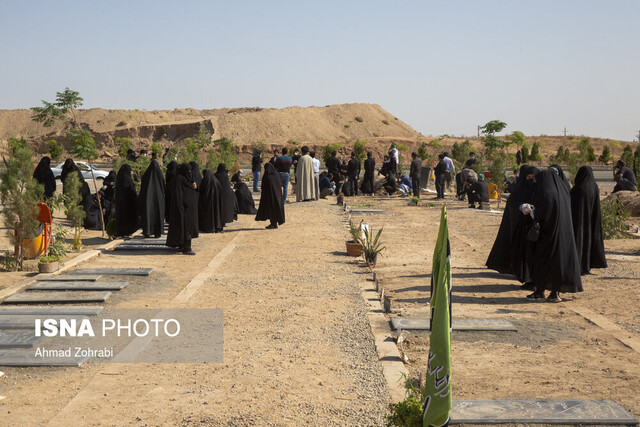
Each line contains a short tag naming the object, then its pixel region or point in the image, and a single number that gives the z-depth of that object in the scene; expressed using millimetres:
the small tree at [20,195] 9930
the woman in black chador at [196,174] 13828
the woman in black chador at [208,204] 14773
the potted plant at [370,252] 11117
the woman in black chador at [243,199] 18766
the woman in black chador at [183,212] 12039
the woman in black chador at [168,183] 13695
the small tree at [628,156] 34500
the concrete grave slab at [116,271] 9961
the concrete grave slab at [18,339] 6297
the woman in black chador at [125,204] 13500
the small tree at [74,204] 12070
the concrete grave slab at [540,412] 4738
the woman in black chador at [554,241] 8430
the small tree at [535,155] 52297
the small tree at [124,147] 47347
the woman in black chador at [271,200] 15305
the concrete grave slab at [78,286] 8727
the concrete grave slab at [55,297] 8062
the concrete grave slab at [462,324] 7176
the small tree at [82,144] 12742
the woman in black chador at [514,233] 9250
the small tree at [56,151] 50188
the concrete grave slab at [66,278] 9359
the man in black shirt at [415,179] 22759
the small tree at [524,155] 51144
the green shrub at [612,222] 14403
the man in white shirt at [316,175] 21950
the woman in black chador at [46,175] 14750
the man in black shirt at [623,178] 16495
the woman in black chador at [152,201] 13383
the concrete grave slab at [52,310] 7504
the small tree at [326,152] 49406
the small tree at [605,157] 54562
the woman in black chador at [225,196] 15633
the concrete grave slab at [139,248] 12484
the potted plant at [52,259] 9820
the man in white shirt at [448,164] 22656
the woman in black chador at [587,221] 9633
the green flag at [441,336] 3586
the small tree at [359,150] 52469
